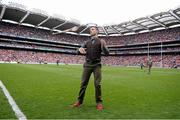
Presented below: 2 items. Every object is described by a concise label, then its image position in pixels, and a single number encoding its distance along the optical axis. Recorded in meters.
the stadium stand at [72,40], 37.93
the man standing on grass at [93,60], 3.45
